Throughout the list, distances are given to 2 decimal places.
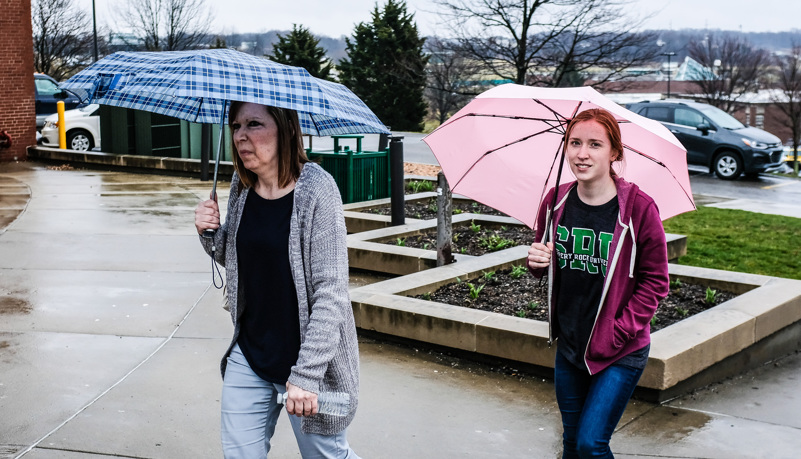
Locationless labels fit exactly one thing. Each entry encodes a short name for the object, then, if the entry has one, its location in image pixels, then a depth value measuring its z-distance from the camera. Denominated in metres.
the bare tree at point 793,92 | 52.41
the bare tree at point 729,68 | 56.91
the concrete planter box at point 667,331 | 5.59
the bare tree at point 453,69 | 25.07
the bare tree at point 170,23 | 54.34
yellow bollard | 22.02
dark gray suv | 21.33
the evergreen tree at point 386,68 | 45.25
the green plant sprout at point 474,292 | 7.32
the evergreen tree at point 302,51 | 45.34
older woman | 2.92
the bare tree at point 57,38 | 48.16
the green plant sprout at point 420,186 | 13.90
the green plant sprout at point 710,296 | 7.19
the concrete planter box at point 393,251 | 8.87
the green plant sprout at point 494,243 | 9.58
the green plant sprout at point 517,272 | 7.99
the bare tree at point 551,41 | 23.53
